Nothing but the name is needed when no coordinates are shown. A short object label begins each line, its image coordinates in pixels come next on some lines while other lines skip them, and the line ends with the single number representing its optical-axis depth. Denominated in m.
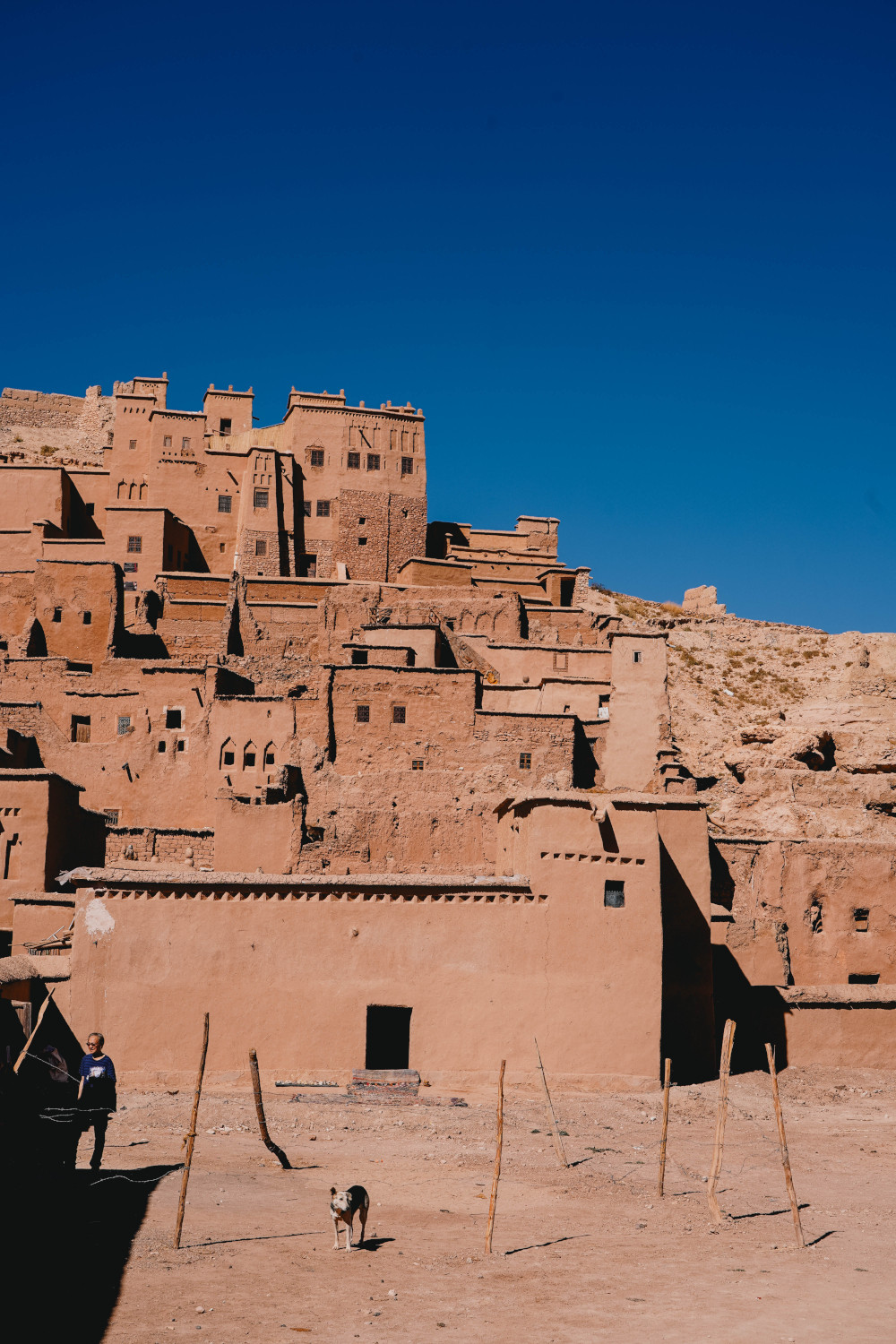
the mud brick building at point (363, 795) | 19.92
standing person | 13.27
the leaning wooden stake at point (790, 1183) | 13.09
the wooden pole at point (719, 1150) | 13.73
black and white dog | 11.77
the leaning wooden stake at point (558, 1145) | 16.03
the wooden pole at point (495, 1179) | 12.08
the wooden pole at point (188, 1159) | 11.45
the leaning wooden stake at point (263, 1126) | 14.54
